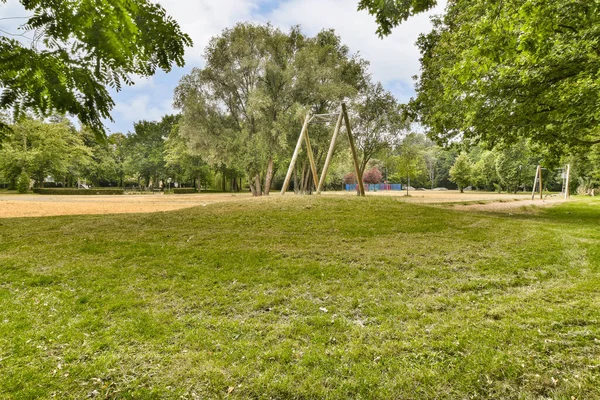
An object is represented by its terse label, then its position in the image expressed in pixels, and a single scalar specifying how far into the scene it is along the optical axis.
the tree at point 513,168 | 40.22
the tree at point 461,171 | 41.16
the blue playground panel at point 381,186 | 65.57
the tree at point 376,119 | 22.70
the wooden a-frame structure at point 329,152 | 13.92
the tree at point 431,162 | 69.01
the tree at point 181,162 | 34.00
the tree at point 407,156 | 24.14
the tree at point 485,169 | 46.07
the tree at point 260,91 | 19.33
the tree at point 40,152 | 28.30
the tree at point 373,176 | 63.53
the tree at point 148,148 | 41.84
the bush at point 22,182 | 29.11
